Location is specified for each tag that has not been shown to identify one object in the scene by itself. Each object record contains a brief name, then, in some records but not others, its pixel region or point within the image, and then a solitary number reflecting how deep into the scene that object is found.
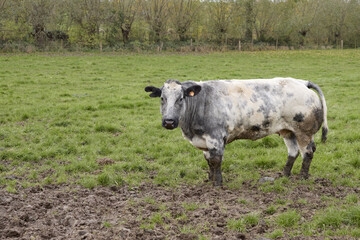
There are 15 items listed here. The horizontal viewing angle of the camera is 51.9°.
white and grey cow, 6.96
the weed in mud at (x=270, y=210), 5.98
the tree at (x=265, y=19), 56.09
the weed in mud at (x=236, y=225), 5.38
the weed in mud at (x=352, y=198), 6.28
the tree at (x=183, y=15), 50.69
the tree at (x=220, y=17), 51.64
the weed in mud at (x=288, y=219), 5.48
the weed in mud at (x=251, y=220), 5.56
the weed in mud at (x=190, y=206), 6.15
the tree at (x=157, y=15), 48.59
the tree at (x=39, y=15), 40.22
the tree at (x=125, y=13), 46.88
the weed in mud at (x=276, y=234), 5.10
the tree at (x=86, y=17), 43.53
